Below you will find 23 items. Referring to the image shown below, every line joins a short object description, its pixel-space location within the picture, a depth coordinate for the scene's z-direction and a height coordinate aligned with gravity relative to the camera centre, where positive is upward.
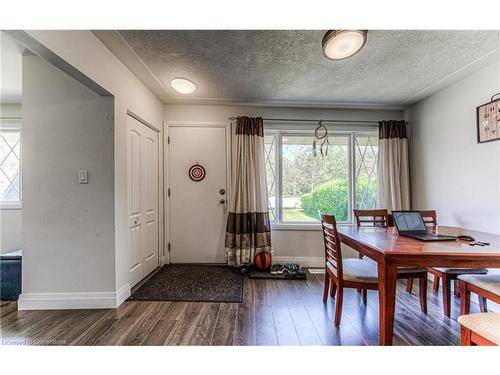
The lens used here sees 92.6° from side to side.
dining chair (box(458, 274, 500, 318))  1.51 -0.68
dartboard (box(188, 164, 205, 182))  3.37 +0.25
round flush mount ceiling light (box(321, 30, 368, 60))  1.70 +1.10
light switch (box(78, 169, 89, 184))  2.11 +0.15
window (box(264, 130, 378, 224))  3.46 +0.18
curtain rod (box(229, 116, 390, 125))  3.39 +0.97
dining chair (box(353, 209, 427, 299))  2.55 -0.33
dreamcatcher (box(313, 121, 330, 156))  3.42 +0.74
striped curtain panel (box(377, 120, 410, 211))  3.23 +0.29
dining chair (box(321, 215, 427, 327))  1.79 -0.65
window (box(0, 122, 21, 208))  3.27 +0.41
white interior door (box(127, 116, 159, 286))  2.54 -0.07
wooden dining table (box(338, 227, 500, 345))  1.35 -0.40
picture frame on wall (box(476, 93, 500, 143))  2.14 +0.61
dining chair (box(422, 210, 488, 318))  1.99 -0.75
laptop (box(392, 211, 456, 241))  1.89 -0.29
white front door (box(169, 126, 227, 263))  3.37 -0.03
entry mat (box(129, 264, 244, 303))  2.35 -1.04
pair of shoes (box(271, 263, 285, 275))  3.02 -1.02
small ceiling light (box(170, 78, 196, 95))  2.62 +1.21
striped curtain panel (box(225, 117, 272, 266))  3.19 -0.18
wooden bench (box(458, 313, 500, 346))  1.02 -0.63
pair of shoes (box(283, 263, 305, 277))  2.94 -1.02
